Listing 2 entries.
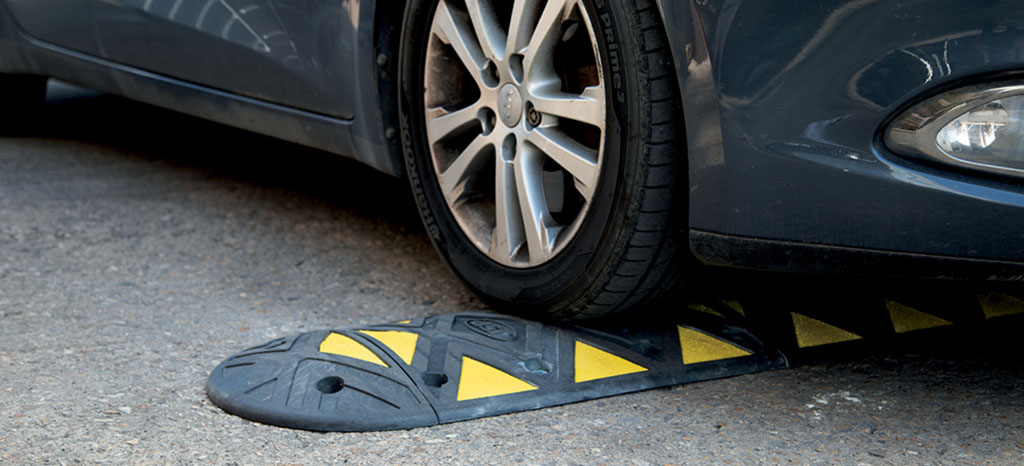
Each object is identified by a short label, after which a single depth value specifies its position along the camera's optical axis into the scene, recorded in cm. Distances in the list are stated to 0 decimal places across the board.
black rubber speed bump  180
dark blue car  152
